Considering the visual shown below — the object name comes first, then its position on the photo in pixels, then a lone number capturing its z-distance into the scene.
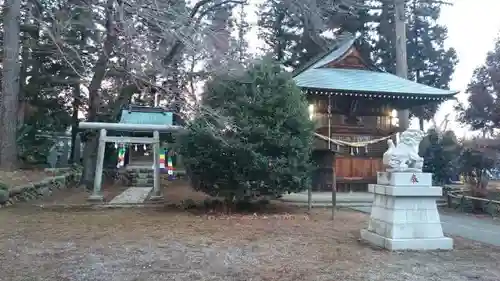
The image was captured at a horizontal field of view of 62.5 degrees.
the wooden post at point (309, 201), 10.59
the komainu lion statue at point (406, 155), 6.52
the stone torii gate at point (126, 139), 11.35
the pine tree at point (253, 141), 9.37
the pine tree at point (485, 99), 13.21
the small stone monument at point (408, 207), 6.27
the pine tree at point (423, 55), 25.45
